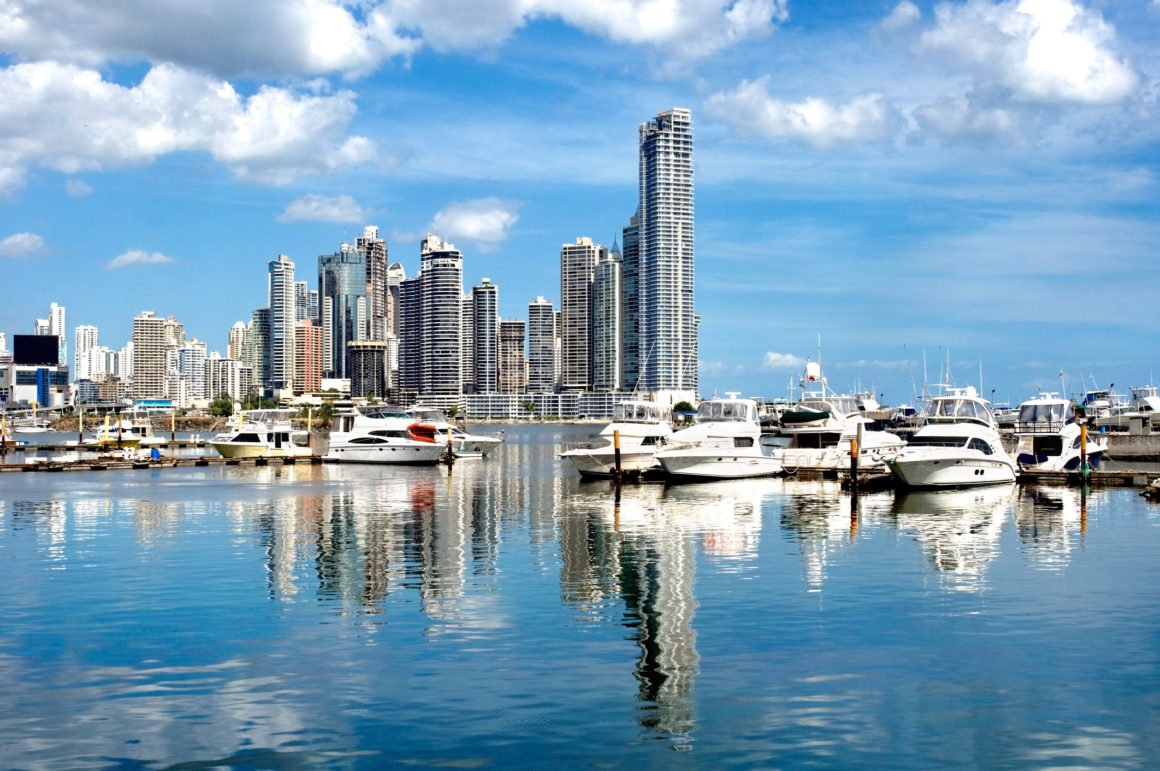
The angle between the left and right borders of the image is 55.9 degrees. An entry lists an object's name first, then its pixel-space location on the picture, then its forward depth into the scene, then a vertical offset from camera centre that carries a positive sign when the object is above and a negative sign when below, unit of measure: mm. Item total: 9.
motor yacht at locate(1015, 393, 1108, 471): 66500 -2681
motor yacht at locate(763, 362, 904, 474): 69500 -2768
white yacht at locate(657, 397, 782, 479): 65188 -3288
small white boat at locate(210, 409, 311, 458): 98188 -3757
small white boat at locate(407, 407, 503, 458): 94625 -3249
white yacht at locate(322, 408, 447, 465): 91625 -3715
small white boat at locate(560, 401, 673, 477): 69250 -2895
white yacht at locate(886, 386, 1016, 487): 56750 -3238
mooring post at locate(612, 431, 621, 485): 66438 -3459
